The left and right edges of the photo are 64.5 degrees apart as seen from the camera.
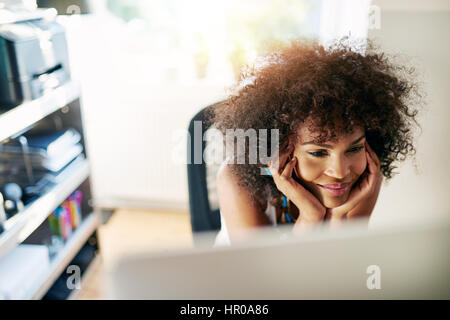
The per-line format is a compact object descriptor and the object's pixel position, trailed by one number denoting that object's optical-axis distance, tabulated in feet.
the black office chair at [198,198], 2.28
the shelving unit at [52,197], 3.00
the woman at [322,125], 1.72
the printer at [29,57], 2.85
